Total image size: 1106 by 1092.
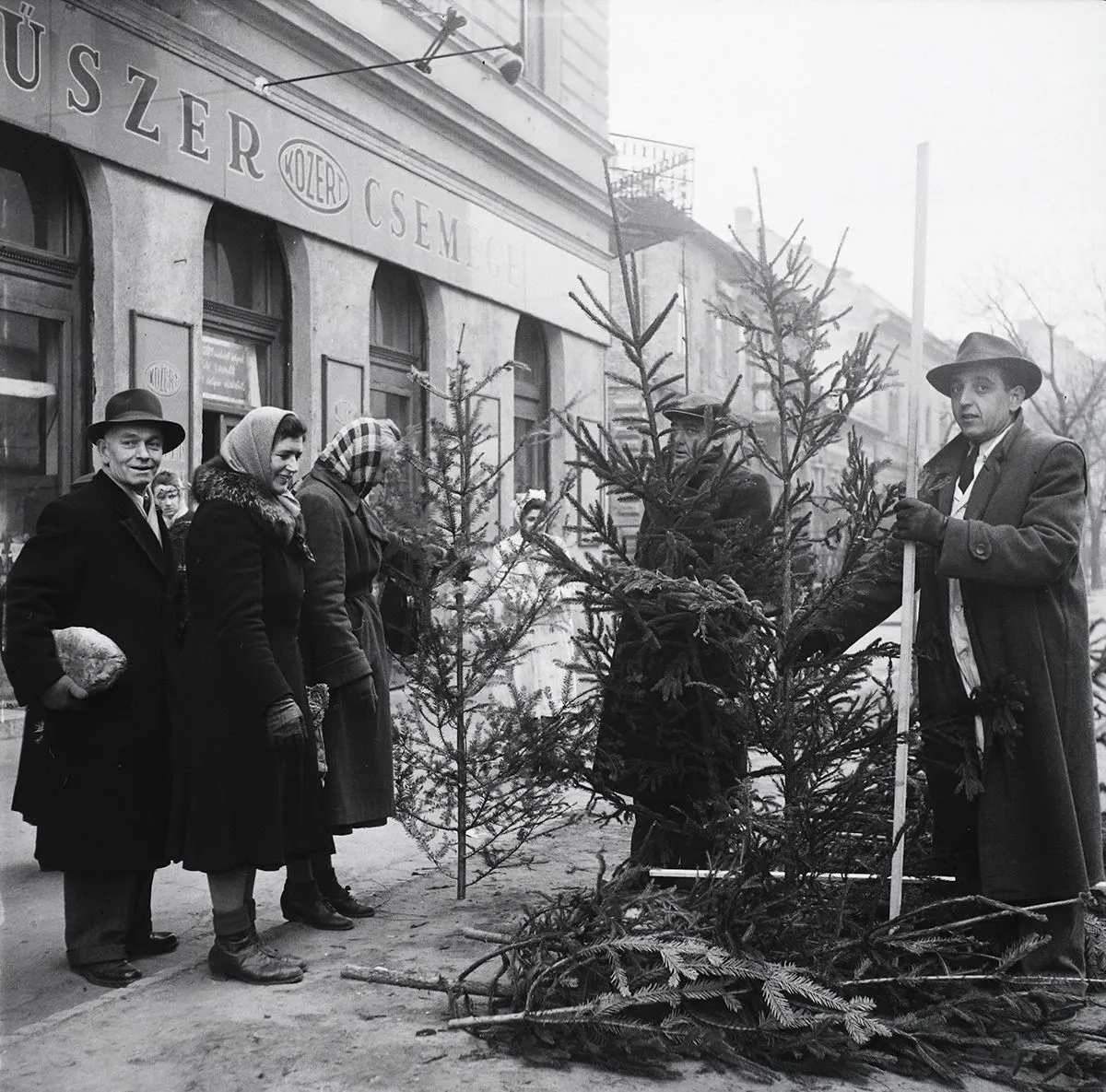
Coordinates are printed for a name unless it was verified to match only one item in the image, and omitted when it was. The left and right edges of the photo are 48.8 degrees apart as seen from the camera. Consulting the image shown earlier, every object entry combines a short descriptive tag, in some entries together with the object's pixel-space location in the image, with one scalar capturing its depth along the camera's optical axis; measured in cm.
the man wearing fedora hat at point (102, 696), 403
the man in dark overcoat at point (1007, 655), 386
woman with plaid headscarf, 457
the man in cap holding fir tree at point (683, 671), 401
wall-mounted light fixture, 1033
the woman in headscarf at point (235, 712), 396
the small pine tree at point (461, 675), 510
